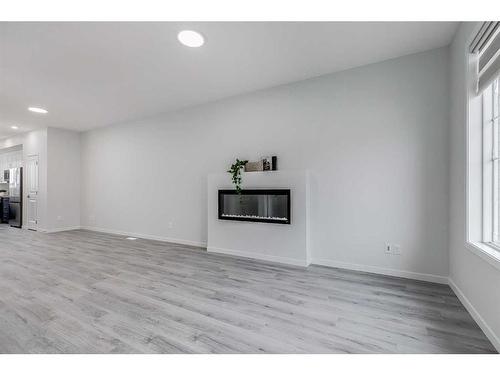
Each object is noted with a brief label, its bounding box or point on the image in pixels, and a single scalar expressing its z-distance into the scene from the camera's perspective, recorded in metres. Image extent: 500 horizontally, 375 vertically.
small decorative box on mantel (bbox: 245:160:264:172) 3.50
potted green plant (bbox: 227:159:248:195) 3.56
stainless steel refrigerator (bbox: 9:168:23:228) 6.23
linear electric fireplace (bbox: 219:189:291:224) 3.28
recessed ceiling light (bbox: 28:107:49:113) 4.29
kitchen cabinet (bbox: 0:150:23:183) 7.27
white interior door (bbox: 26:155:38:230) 5.84
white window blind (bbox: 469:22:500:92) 1.61
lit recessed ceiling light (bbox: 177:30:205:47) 2.24
